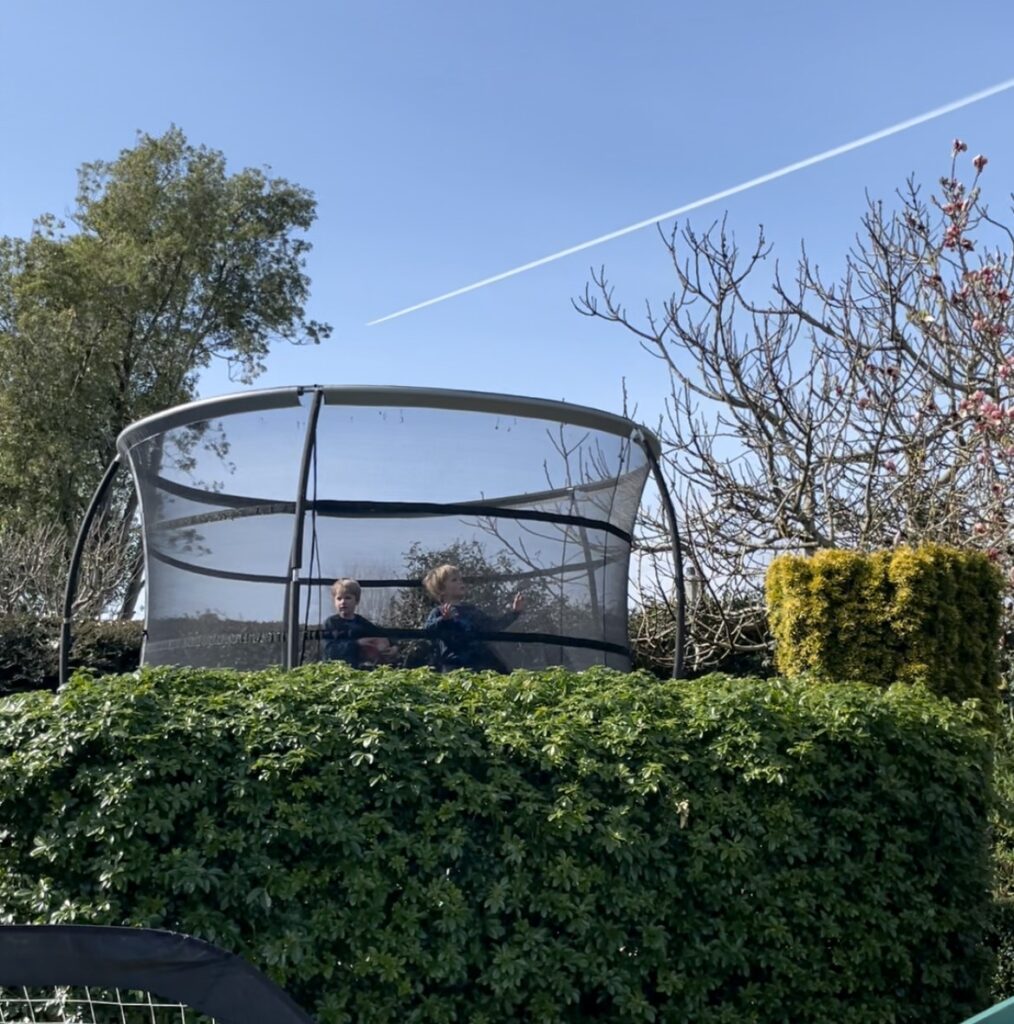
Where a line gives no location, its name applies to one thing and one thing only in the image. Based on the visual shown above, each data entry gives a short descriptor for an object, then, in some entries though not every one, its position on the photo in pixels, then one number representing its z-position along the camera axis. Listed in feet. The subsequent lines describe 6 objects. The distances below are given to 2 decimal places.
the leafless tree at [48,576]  62.64
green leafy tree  77.36
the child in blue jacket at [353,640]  18.33
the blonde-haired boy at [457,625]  18.58
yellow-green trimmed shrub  23.44
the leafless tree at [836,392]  33.94
